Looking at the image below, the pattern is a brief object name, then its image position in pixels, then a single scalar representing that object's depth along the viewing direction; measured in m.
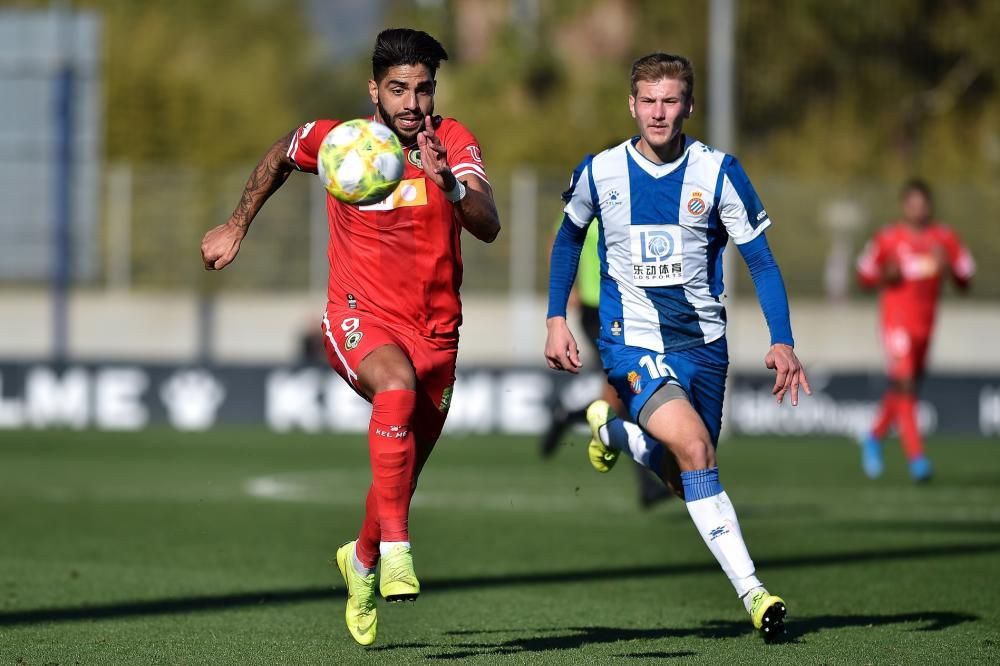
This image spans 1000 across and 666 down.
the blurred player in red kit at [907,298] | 29.56
